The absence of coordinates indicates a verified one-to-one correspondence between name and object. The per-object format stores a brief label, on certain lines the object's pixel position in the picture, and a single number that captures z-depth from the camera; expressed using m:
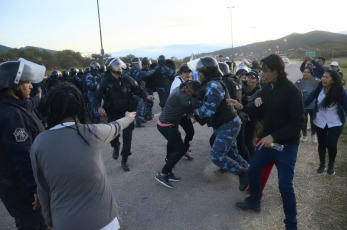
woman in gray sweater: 1.67
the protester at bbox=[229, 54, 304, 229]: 2.86
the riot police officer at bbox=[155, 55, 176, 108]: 8.98
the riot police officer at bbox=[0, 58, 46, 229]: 1.99
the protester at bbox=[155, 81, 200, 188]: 4.13
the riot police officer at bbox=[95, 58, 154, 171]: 4.81
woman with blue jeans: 4.29
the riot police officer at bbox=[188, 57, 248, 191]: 3.63
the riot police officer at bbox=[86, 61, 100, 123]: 7.90
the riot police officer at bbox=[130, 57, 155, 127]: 8.30
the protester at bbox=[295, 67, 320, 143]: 6.07
